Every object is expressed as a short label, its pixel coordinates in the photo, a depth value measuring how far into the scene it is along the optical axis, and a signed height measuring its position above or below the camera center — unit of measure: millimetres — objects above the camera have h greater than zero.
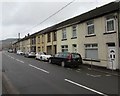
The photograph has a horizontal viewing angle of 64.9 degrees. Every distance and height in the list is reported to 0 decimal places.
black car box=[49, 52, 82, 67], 9817 -1153
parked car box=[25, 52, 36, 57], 19569 -1080
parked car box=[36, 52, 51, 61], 14078 -1210
